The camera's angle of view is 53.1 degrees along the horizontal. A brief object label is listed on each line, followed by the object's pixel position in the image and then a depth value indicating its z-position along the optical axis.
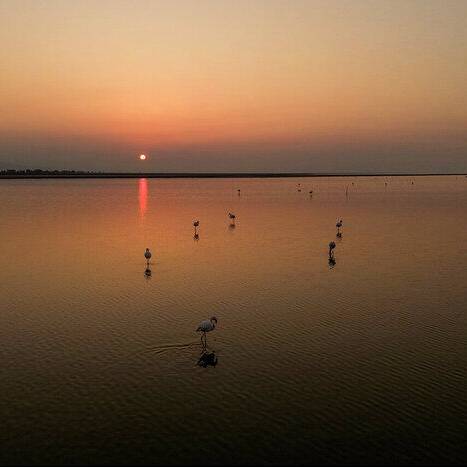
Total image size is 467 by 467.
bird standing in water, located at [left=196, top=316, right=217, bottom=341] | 20.92
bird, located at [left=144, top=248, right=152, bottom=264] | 40.16
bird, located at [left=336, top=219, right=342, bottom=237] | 56.97
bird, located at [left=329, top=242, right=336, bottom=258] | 43.75
